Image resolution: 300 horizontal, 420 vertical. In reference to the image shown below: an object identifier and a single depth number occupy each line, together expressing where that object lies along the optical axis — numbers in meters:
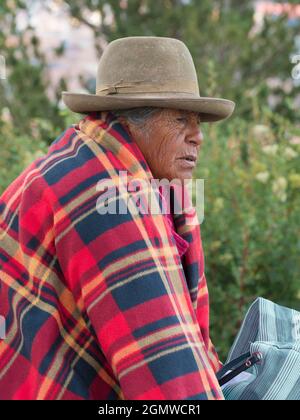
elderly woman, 3.22
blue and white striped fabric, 3.43
